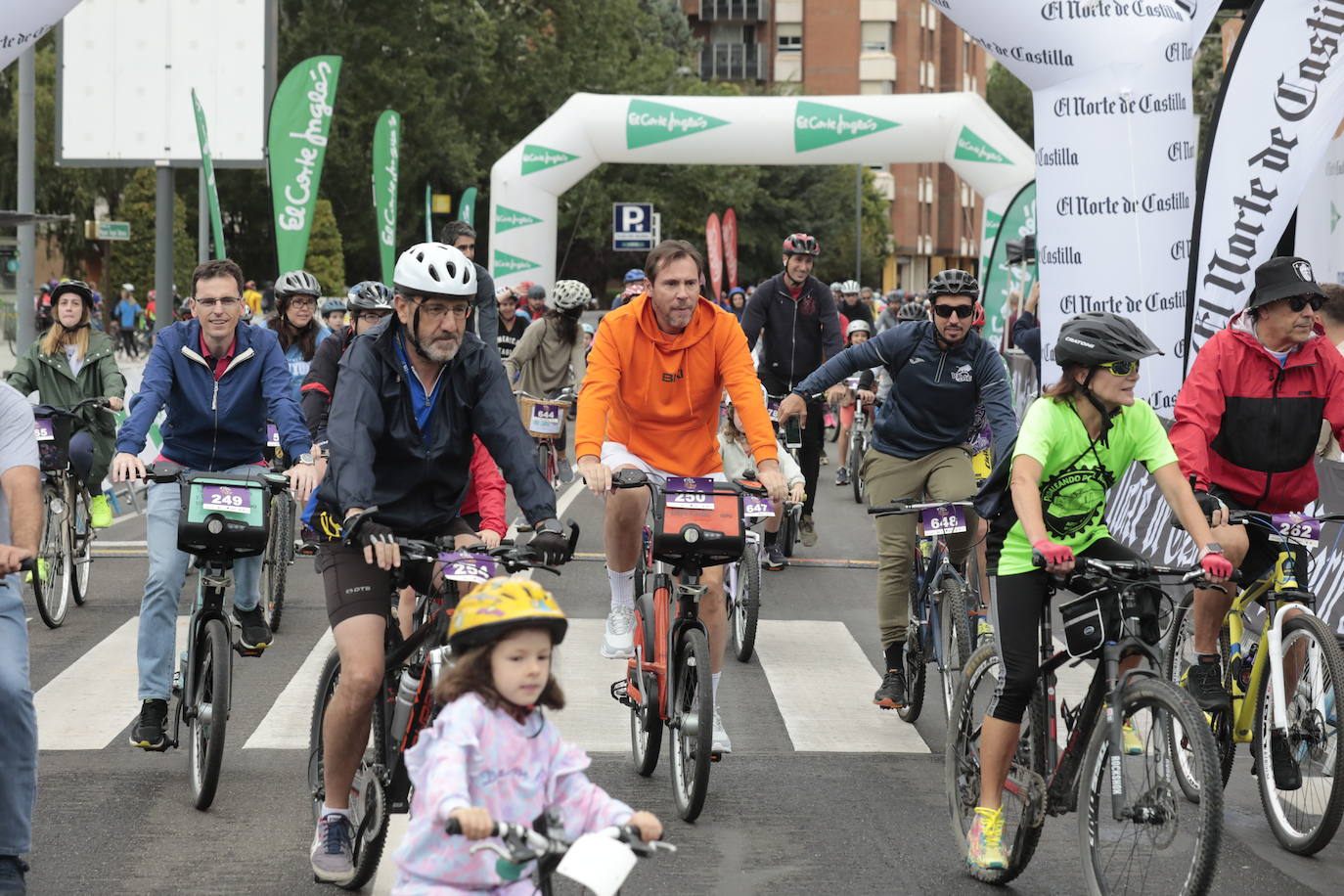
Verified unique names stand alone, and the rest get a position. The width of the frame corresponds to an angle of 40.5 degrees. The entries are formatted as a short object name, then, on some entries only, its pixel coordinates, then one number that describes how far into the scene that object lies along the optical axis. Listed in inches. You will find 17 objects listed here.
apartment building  3720.5
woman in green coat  421.4
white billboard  892.6
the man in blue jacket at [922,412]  319.6
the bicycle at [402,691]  198.2
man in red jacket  260.7
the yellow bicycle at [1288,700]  233.1
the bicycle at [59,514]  403.9
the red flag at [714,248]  1697.8
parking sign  1483.8
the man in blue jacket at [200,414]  269.4
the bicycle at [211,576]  248.7
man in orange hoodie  271.6
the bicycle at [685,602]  247.0
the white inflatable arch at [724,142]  1082.7
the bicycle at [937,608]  299.1
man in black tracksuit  514.0
